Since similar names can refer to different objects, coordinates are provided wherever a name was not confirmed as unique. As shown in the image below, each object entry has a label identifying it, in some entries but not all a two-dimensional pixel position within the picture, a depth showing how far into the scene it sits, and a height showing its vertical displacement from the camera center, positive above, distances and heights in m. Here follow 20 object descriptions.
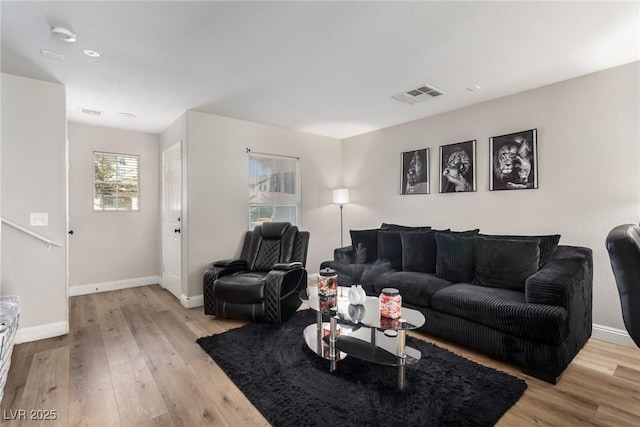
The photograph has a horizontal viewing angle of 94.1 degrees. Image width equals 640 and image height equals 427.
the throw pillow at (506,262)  2.66 -0.46
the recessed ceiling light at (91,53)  2.36 +1.31
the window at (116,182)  4.50 +0.52
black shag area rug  1.72 -1.17
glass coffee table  2.05 -1.03
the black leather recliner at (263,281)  3.10 -0.72
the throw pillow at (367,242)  3.96 -0.39
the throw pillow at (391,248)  3.68 -0.44
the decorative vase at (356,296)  2.32 -0.65
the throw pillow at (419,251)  3.33 -0.44
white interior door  4.04 -0.06
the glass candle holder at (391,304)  2.09 -0.64
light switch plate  2.82 -0.03
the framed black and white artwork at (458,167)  3.69 +0.58
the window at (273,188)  4.43 +0.40
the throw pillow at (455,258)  2.99 -0.47
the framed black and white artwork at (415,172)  4.16 +0.58
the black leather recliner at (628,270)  1.28 -0.26
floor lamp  5.04 +0.30
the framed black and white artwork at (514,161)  3.19 +0.57
